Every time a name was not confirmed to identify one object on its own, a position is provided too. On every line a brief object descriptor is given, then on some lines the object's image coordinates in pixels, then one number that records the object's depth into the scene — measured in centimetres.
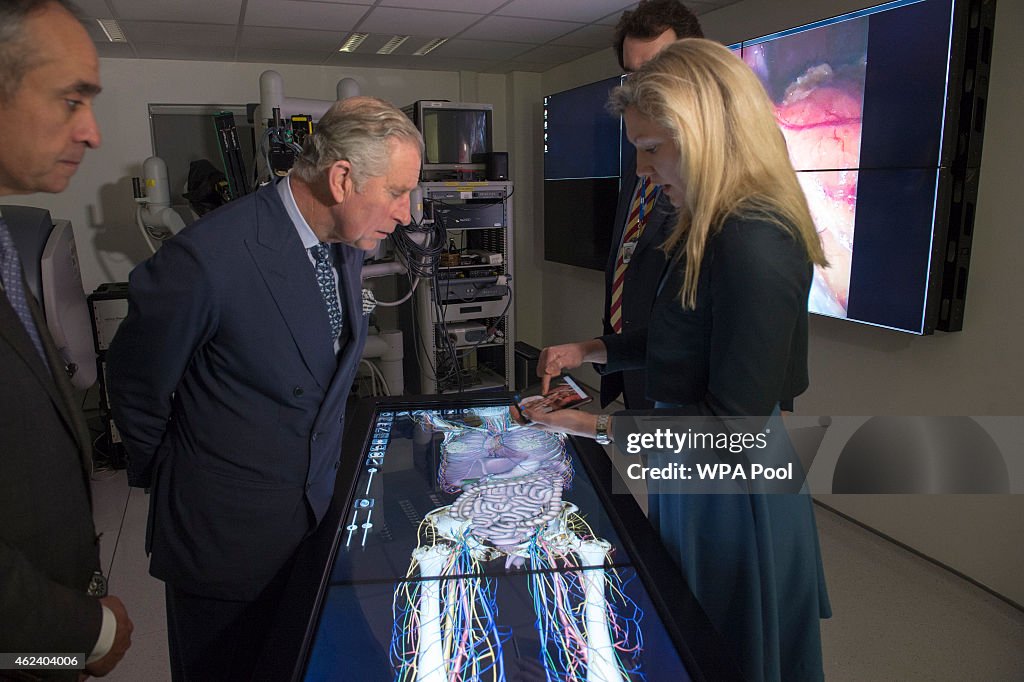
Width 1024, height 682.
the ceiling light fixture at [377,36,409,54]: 418
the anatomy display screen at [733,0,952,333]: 232
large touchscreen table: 95
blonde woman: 108
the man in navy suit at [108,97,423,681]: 124
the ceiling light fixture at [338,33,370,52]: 404
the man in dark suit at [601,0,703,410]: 177
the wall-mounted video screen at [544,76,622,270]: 422
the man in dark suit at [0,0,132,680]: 77
